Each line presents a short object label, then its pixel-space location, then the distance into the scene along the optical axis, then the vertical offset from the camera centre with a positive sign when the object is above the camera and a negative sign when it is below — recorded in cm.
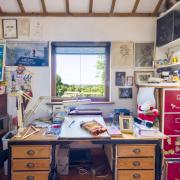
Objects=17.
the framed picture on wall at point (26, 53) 221 +43
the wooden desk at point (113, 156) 157 -68
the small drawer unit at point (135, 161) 161 -74
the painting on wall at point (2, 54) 220 +42
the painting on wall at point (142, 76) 228 +13
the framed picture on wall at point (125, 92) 230 -9
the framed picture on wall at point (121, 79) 228 +9
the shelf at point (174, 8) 179 +88
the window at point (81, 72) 233 +20
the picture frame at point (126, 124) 174 -41
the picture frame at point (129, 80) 229 +8
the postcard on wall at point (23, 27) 221 +78
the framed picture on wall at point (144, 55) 227 +42
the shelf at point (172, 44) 188 +51
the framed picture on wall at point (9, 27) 220 +77
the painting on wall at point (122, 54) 226 +43
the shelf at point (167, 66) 191 +25
